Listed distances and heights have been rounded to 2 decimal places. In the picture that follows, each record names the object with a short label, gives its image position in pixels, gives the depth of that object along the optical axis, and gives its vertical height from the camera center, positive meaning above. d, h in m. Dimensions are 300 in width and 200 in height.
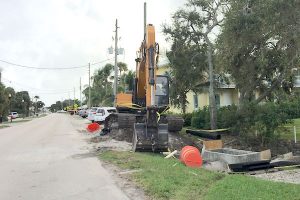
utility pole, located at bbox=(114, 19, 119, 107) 44.28 +6.81
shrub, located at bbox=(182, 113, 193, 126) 32.57 -0.33
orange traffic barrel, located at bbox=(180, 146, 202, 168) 13.19 -1.34
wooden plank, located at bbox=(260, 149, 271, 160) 17.23 -1.65
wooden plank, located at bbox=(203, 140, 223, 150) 18.66 -1.30
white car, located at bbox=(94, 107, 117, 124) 38.34 +0.22
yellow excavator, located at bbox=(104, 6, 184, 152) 16.67 +0.36
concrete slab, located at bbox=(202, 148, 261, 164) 15.83 -1.60
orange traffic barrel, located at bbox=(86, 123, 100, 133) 30.11 -0.87
